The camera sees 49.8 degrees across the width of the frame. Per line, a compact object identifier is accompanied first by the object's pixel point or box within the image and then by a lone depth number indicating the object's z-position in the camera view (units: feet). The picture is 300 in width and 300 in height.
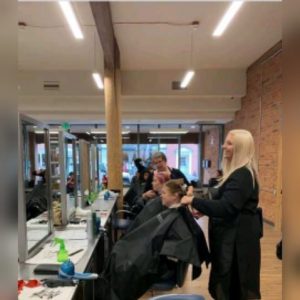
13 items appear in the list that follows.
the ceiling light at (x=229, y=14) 12.37
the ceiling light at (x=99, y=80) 20.09
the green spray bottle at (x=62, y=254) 6.23
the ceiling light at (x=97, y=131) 35.46
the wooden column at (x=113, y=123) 20.66
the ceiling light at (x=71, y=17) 11.50
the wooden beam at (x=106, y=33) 14.47
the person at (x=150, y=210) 9.56
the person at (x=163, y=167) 13.29
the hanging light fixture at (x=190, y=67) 18.05
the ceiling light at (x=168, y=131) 37.04
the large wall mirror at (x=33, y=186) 6.02
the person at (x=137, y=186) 17.25
